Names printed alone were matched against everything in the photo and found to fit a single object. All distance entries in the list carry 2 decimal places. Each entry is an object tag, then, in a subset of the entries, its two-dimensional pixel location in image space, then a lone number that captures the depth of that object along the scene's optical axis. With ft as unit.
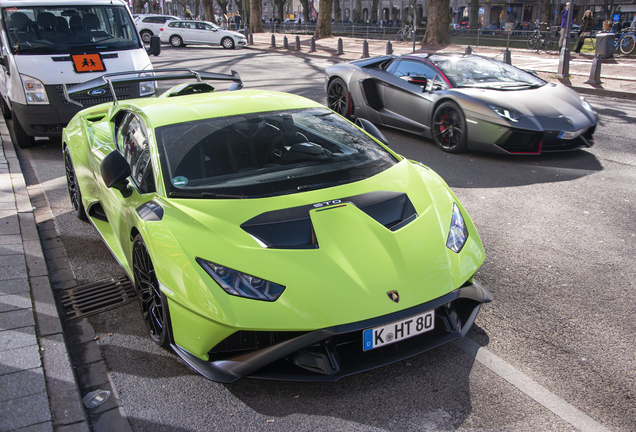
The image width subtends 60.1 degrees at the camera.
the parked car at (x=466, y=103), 22.67
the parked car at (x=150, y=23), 102.12
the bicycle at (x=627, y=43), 60.39
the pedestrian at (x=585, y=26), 66.90
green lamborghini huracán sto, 8.54
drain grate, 12.41
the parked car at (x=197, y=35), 96.63
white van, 25.12
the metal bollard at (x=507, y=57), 57.53
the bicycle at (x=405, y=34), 99.00
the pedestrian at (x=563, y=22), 65.84
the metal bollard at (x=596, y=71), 43.34
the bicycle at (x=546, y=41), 72.38
